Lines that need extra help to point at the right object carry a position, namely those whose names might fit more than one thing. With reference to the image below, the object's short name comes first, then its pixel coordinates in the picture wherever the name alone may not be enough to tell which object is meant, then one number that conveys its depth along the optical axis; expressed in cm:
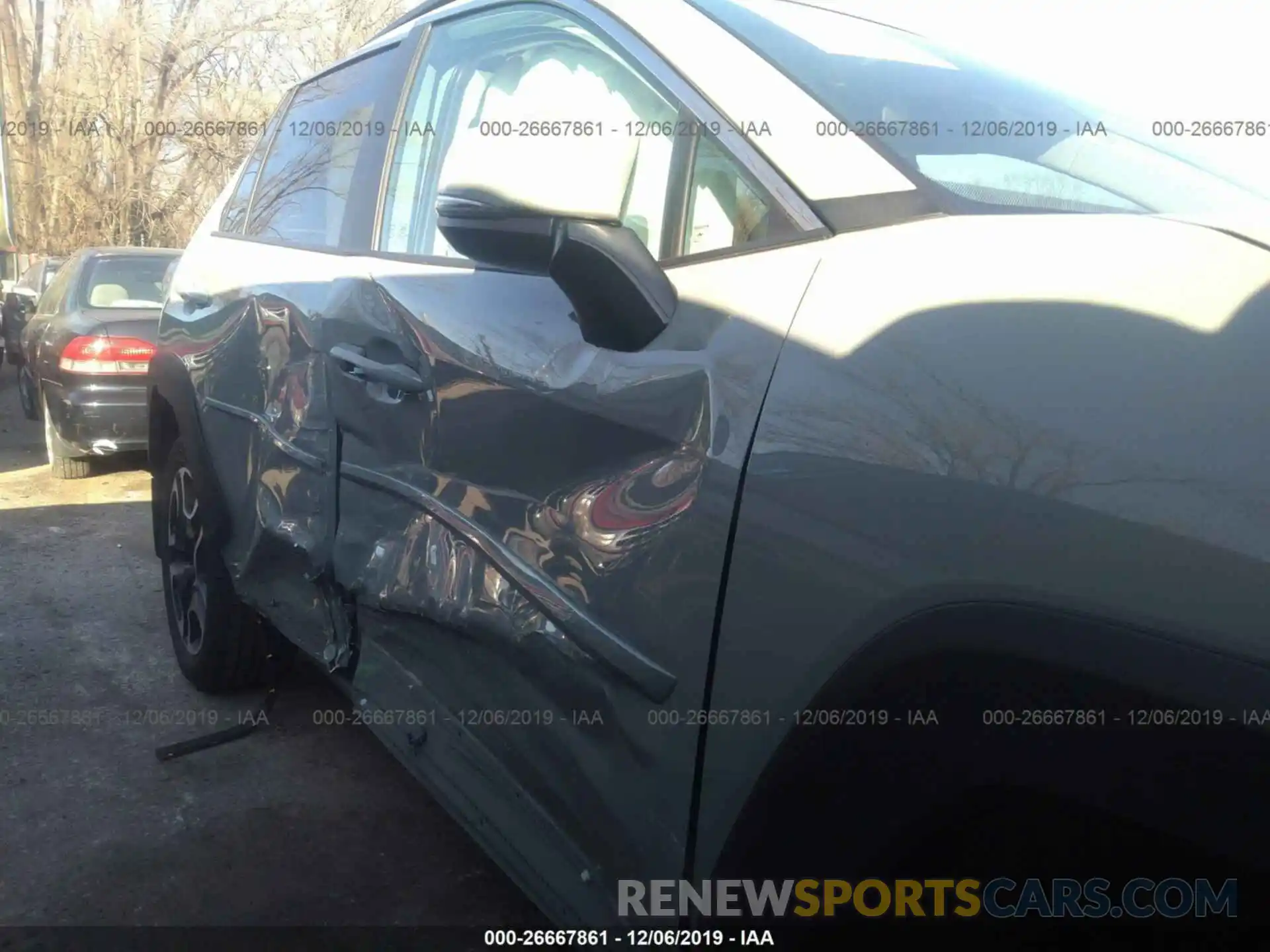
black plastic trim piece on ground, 327
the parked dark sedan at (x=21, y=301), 1098
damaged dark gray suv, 100
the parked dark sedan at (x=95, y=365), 689
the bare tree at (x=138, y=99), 2167
